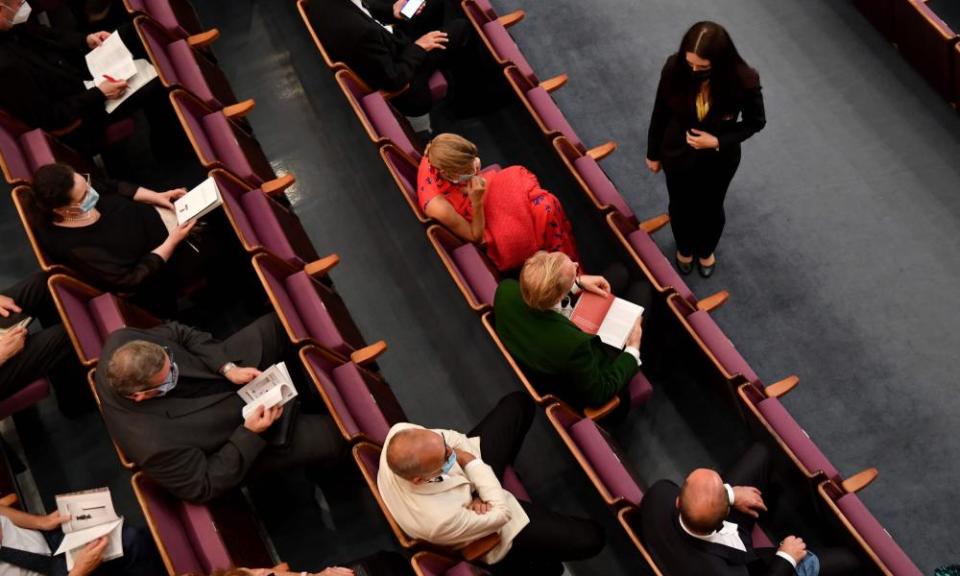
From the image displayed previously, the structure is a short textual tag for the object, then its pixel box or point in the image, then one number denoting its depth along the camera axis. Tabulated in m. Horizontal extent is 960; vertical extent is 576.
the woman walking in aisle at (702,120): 3.68
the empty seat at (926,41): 5.28
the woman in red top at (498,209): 4.39
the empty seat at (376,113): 4.88
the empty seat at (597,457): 3.76
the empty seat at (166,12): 5.57
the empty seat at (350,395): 3.97
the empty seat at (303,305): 4.24
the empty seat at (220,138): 4.81
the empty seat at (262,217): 4.59
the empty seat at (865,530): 3.58
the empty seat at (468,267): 4.31
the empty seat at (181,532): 3.61
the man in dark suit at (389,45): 4.92
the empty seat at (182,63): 5.23
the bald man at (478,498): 3.32
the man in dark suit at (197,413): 3.77
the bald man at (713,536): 3.34
